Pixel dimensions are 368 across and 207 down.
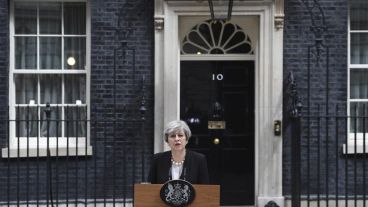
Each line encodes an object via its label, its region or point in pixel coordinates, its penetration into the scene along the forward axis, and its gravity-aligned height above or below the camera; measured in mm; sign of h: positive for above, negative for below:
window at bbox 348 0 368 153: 9992 +569
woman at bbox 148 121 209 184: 5105 -491
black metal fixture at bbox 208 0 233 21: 9278 +1264
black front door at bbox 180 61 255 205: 9969 -152
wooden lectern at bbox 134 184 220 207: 4965 -728
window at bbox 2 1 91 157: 9844 +472
